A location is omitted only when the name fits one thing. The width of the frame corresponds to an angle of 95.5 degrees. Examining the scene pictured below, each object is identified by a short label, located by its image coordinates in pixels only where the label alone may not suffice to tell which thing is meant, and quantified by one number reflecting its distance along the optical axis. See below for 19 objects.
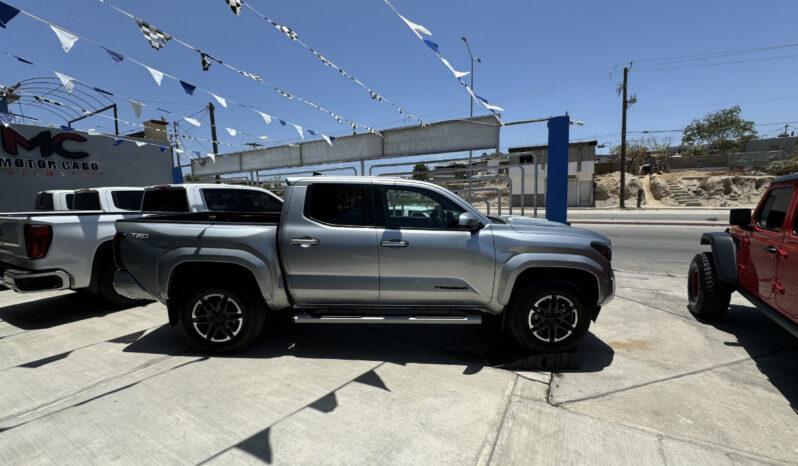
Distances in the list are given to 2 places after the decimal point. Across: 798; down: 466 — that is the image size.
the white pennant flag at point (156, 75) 5.46
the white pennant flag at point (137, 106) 6.57
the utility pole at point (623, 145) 31.92
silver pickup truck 3.49
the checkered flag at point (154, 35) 4.59
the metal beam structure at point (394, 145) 8.52
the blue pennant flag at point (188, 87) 5.79
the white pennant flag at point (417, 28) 5.12
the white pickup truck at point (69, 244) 4.26
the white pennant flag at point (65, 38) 4.38
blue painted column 7.34
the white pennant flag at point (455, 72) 5.92
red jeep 3.20
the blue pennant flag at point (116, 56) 4.88
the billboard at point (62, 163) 10.74
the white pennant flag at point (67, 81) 5.62
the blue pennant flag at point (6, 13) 3.69
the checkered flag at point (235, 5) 4.26
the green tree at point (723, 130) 52.03
